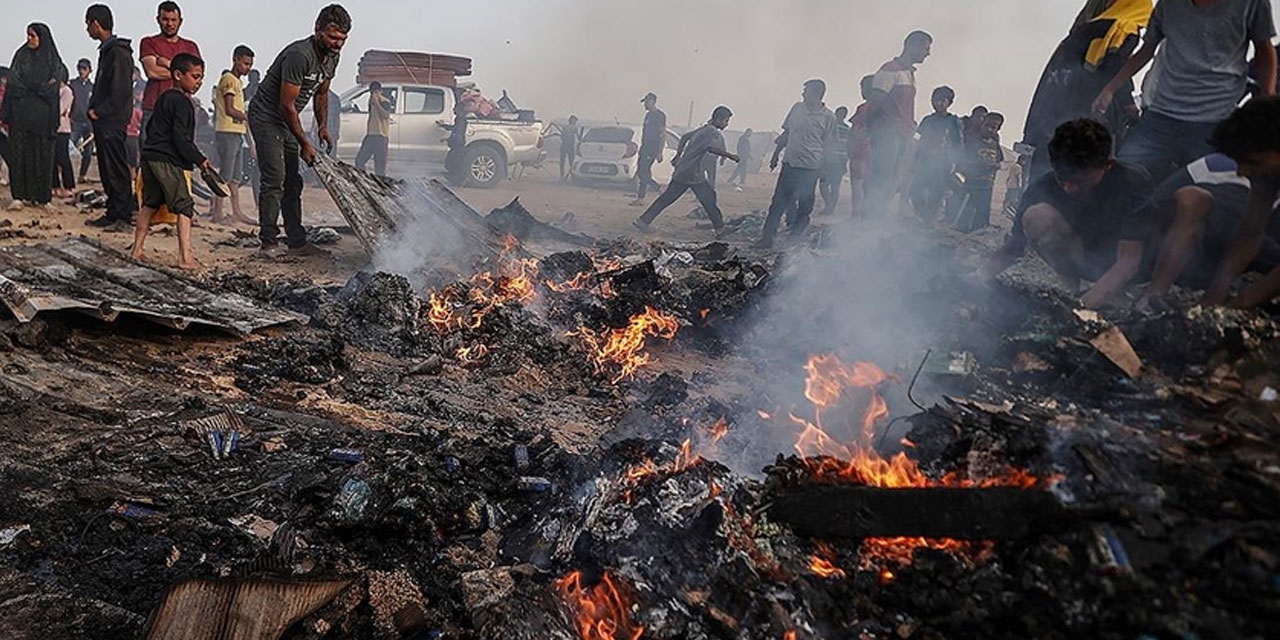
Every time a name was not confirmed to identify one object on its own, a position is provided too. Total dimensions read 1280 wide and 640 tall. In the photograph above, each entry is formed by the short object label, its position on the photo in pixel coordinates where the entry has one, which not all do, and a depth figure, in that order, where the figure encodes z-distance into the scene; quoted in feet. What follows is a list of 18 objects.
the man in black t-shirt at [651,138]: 57.60
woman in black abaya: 29.60
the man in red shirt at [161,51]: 26.61
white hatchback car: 64.90
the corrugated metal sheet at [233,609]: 7.23
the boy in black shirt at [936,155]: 38.11
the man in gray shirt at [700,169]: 38.09
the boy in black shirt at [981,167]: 37.83
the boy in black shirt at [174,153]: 21.39
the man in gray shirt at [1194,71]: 15.51
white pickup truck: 54.08
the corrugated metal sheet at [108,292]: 14.92
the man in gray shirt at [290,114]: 21.87
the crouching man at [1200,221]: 13.98
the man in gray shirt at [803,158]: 34.96
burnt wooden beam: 7.11
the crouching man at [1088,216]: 14.66
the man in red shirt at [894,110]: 35.12
